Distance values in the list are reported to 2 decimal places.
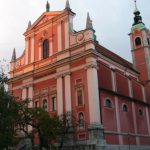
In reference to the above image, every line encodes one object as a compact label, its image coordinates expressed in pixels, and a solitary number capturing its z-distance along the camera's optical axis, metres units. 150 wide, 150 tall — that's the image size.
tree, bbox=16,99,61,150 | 15.50
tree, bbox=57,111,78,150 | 16.68
